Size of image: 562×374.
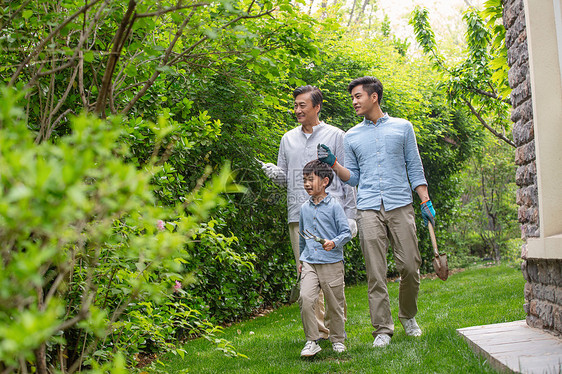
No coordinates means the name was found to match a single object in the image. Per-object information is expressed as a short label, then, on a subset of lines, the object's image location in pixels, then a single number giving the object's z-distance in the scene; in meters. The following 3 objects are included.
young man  4.02
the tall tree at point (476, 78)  8.66
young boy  3.82
